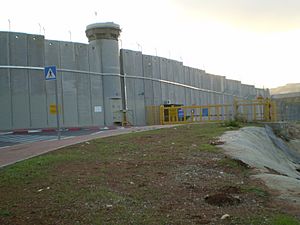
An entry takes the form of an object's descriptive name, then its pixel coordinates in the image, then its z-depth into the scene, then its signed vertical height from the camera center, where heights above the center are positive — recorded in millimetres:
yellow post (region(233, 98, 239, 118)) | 30580 +467
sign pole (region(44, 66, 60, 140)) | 16266 +1782
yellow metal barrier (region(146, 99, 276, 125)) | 30688 -118
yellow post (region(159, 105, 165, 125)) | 35062 -94
